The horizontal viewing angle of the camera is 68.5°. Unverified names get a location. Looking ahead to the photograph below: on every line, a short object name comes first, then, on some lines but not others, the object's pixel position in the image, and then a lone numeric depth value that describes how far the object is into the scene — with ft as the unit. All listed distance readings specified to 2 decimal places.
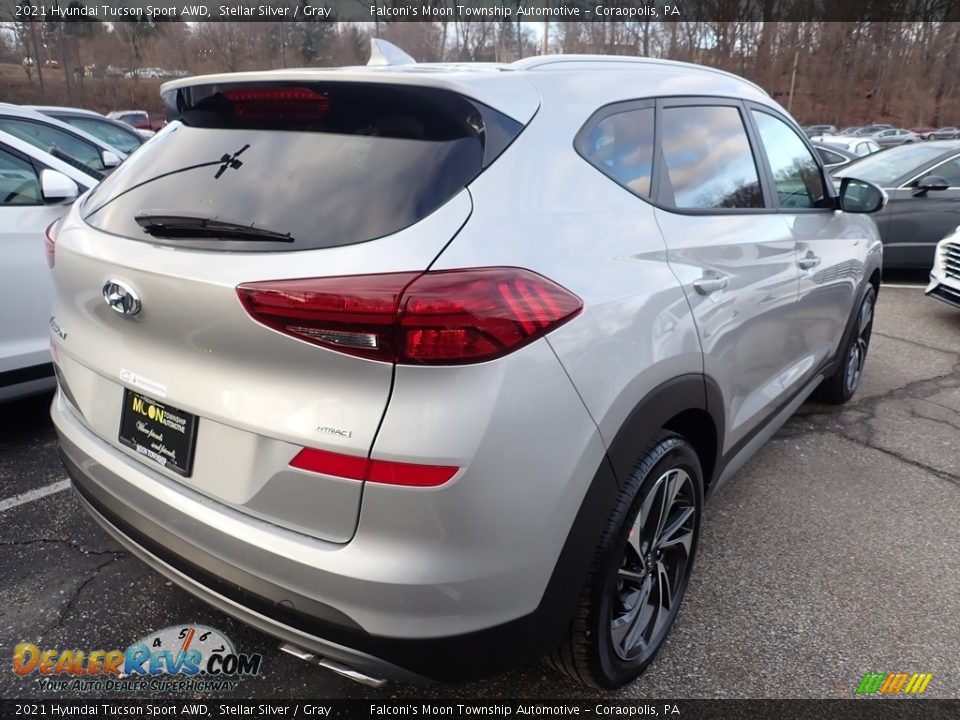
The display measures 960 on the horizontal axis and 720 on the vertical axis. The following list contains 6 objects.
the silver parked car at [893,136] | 104.17
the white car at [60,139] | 16.70
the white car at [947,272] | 19.65
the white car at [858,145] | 64.39
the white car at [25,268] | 11.28
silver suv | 4.77
